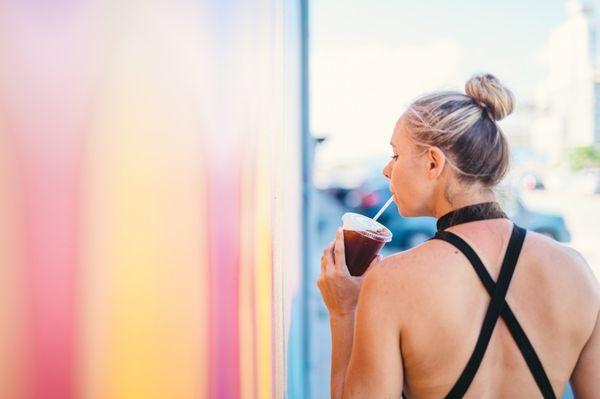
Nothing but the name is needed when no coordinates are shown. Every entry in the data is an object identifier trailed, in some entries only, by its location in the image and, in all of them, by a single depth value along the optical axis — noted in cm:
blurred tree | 2598
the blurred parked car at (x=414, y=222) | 883
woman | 119
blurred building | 2900
